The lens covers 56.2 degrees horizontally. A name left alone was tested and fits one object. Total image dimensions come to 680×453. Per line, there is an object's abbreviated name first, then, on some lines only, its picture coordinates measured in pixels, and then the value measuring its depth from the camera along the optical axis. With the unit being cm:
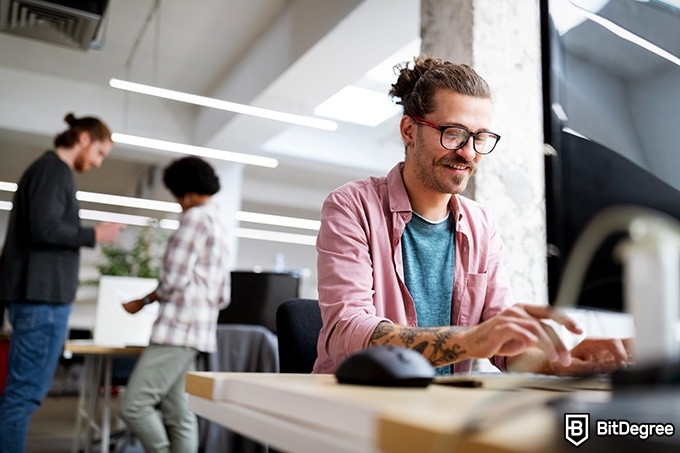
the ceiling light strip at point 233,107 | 477
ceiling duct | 389
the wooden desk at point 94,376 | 308
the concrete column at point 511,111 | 223
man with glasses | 115
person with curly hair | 259
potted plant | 383
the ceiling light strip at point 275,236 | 1305
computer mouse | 60
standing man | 248
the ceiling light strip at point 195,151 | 588
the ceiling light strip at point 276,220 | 1140
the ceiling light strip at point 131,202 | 920
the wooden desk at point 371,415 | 37
